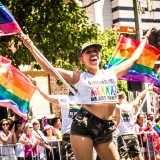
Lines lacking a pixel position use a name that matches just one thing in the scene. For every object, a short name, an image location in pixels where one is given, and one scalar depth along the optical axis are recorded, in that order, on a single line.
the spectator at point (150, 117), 15.13
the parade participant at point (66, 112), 9.12
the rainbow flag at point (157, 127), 12.79
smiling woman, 5.99
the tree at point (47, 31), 15.54
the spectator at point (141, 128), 12.73
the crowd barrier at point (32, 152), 11.51
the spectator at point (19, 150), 11.53
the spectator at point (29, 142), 11.61
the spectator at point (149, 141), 12.66
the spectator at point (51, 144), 11.80
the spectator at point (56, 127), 12.54
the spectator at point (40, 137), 11.72
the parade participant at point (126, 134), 10.26
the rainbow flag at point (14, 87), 10.80
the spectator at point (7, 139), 11.52
